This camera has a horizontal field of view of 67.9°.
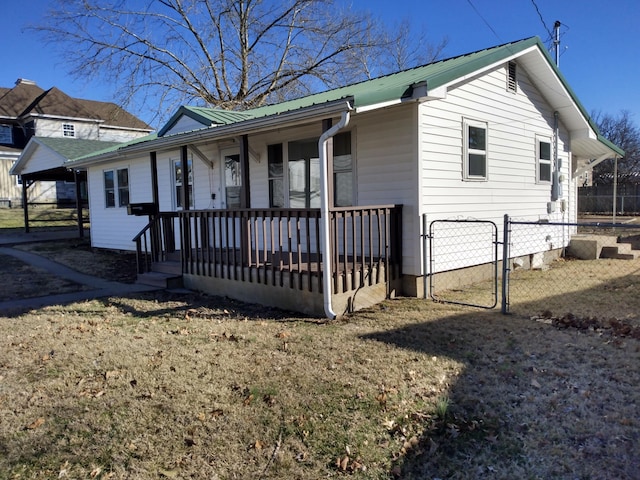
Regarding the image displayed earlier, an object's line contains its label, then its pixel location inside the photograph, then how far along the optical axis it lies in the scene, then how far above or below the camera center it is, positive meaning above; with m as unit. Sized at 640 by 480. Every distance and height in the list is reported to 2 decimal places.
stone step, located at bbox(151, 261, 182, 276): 9.02 -1.13
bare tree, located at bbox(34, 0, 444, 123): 23.69 +7.53
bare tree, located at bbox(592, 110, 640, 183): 35.62 +4.04
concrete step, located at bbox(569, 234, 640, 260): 11.15 -1.20
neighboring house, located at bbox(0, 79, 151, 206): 31.39 +6.39
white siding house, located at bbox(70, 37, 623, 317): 6.57 +0.63
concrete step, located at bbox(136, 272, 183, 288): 8.77 -1.33
